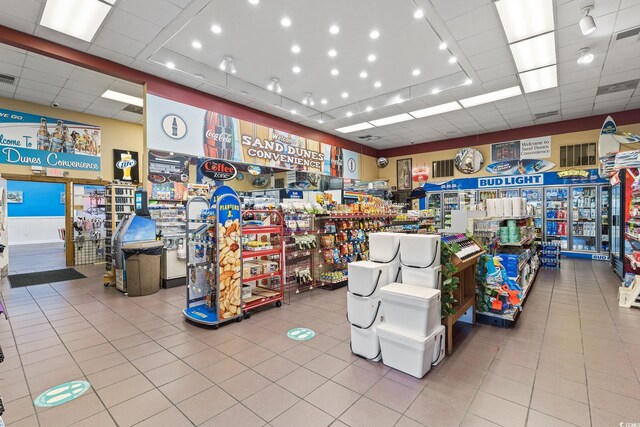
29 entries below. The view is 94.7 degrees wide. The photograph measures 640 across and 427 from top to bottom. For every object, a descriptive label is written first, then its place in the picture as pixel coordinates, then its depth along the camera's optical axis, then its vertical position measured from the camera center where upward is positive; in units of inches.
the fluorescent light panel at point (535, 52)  188.2 +106.8
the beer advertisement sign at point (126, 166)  335.0 +54.5
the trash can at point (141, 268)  203.8 -39.0
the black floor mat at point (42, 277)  240.4 -55.6
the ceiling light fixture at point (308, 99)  278.5 +108.6
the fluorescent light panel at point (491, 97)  268.1 +105.8
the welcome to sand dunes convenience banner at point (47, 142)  274.7 +72.0
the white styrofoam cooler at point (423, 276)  114.0 -26.8
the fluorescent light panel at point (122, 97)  270.0 +109.6
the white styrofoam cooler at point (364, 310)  115.9 -40.3
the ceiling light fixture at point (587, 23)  150.6 +94.4
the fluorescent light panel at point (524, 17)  156.0 +107.7
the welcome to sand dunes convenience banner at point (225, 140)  235.3 +69.8
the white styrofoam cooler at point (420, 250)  113.4 -16.3
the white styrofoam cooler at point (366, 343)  115.5 -53.3
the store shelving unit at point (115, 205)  279.4 +8.0
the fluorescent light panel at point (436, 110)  299.4 +104.7
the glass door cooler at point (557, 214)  356.2 -9.1
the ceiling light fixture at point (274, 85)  248.1 +109.5
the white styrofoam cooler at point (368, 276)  115.3 -27.1
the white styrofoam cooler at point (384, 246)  125.6 -15.9
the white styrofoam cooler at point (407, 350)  102.3 -50.9
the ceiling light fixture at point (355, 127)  362.5 +104.7
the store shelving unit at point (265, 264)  169.6 -32.5
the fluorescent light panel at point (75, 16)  156.1 +110.0
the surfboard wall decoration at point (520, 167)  366.0 +52.8
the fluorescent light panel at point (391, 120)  330.6 +104.3
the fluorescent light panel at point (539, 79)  228.8 +105.8
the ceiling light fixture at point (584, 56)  193.8 +100.0
